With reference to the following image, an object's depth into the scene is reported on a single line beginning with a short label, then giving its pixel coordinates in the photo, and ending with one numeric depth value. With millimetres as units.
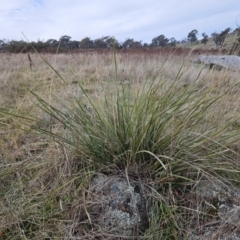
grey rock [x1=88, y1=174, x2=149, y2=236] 1139
